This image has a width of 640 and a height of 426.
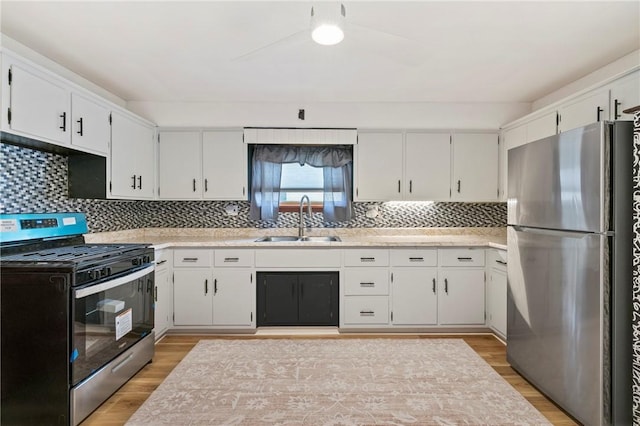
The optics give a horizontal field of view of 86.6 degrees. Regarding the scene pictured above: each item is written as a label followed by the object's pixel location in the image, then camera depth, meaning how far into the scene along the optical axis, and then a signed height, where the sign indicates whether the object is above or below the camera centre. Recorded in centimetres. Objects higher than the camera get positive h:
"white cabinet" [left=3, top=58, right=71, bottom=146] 198 +68
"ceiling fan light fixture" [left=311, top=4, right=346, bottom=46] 161 +92
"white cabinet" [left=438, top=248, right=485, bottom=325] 339 -74
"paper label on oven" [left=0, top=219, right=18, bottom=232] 210 -8
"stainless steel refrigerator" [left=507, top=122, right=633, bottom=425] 178 -31
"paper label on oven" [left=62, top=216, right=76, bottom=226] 261 -6
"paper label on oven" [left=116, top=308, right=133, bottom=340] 227 -76
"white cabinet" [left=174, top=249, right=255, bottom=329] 335 -74
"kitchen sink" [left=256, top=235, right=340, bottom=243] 376 -28
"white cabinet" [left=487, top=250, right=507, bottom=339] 312 -73
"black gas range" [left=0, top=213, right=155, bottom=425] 183 -65
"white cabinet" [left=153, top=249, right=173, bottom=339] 310 -76
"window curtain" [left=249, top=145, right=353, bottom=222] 384 +44
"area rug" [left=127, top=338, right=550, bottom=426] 201 -119
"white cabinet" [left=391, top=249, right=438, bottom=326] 339 -73
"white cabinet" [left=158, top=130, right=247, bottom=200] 368 +54
